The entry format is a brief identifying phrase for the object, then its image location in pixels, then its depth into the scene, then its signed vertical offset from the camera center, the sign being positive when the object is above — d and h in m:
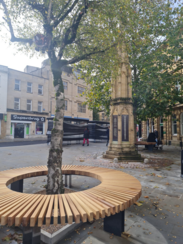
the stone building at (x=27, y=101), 26.44 +4.82
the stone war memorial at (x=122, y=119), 9.09 +0.61
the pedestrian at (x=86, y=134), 16.70 -0.39
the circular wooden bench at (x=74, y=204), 1.92 -0.94
